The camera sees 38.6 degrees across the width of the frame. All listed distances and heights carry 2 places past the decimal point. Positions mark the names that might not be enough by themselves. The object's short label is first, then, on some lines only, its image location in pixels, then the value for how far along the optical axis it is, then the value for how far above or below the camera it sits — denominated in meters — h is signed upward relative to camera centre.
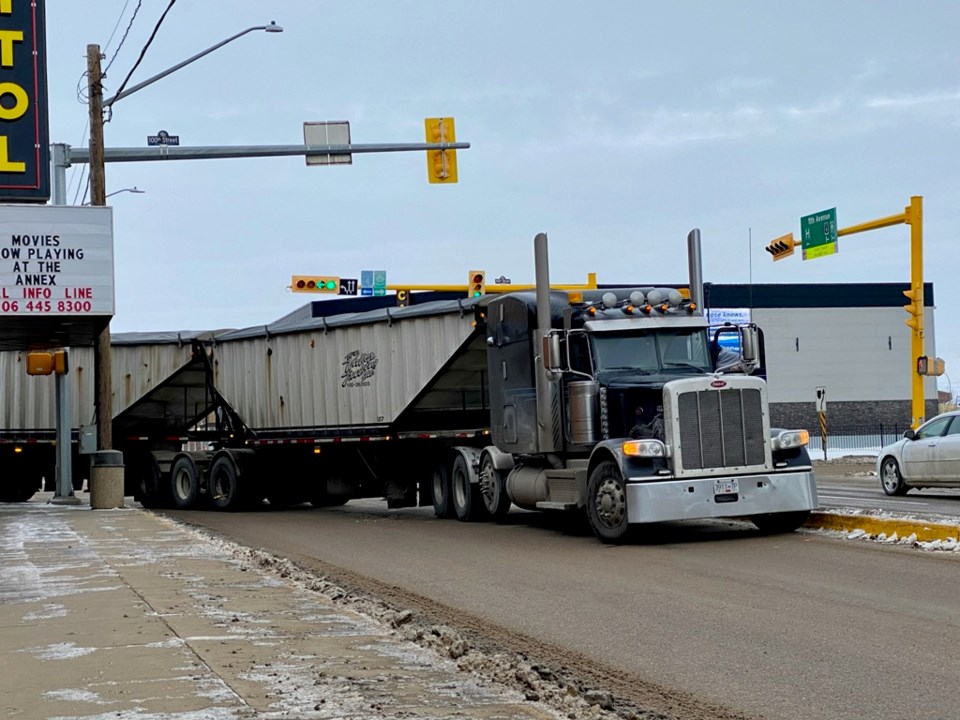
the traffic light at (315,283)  41.75 +4.70
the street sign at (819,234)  32.53 +4.42
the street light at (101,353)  26.09 +1.77
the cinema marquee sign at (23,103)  24.86 +6.27
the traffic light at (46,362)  26.69 +1.67
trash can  25.50 -0.68
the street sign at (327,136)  24.23 +5.31
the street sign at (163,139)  25.33 +5.62
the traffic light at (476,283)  37.78 +4.11
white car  22.81 -0.76
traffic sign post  47.38 +0.33
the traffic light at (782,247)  33.84 +4.25
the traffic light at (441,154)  24.34 +4.92
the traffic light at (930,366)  30.73 +1.06
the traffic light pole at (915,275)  30.50 +3.14
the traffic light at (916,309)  31.22 +2.39
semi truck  15.38 +0.29
